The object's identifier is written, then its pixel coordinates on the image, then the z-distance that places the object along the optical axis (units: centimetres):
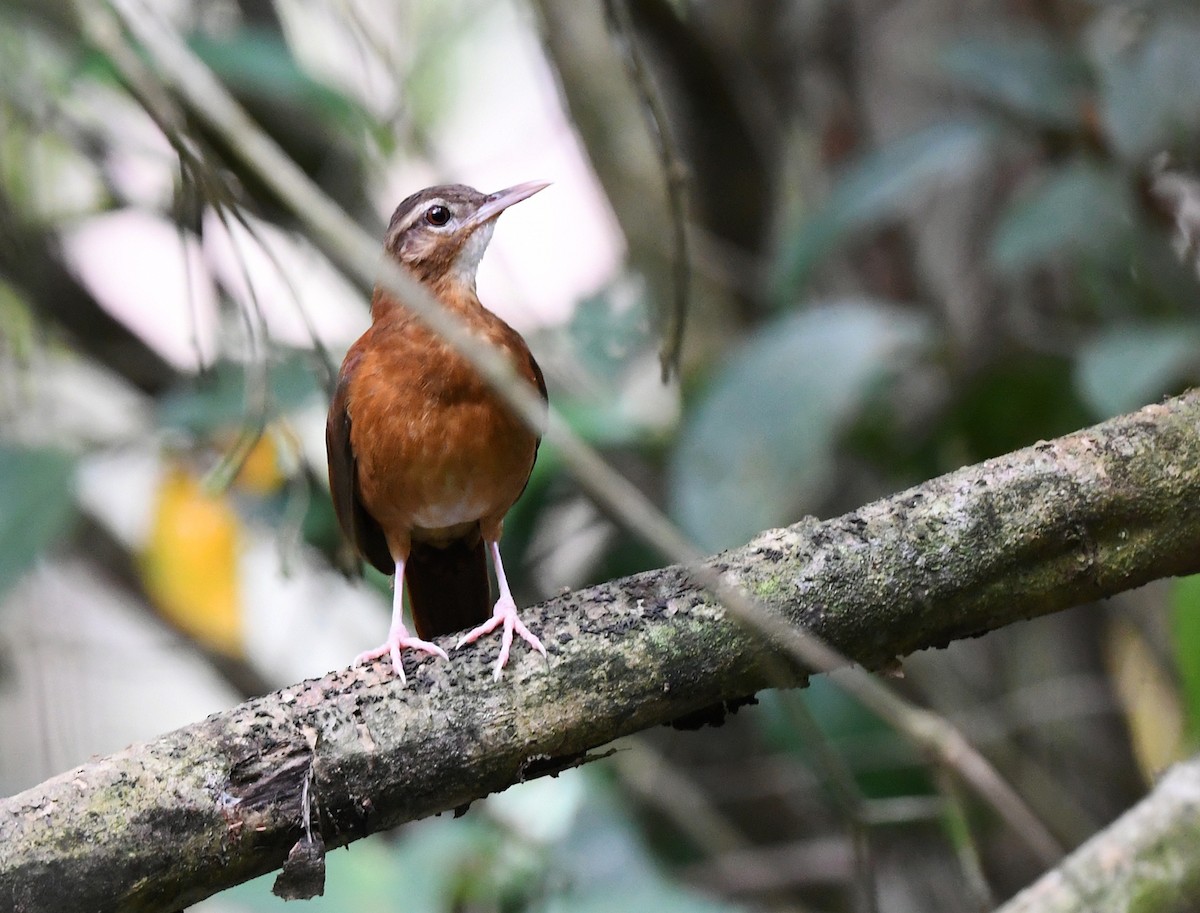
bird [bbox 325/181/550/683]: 693
